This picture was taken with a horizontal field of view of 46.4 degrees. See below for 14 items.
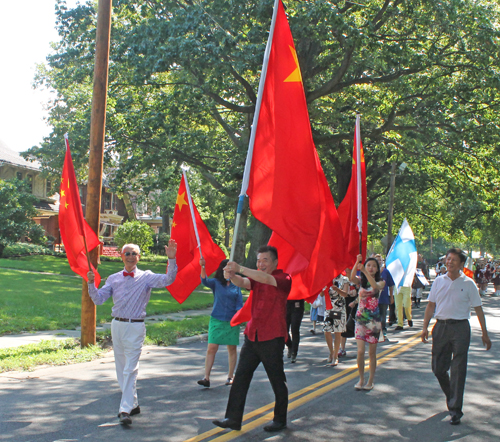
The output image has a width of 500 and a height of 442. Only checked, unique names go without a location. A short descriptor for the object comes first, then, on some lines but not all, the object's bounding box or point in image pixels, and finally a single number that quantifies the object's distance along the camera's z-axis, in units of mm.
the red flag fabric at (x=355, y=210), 7489
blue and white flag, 14219
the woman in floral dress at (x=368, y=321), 7836
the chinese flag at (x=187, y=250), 8797
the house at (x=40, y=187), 45188
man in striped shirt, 6035
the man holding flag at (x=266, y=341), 5676
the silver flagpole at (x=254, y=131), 5090
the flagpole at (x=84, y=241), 7364
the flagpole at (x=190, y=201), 7638
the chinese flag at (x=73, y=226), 7746
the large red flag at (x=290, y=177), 5477
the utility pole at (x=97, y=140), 10258
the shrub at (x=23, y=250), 33875
